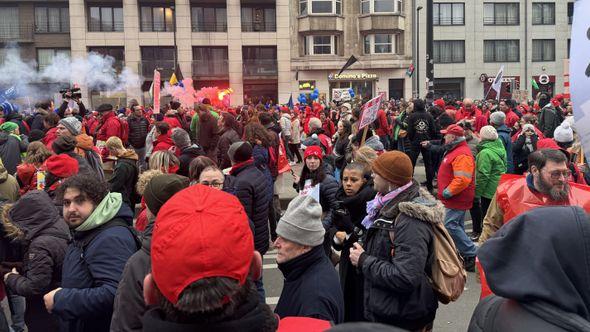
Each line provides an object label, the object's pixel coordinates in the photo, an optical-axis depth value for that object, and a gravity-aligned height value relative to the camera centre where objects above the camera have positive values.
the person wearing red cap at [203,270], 1.59 -0.43
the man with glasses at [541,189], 3.93 -0.53
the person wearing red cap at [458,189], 6.45 -0.83
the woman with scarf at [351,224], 4.00 -0.85
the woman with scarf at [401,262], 3.13 -0.84
